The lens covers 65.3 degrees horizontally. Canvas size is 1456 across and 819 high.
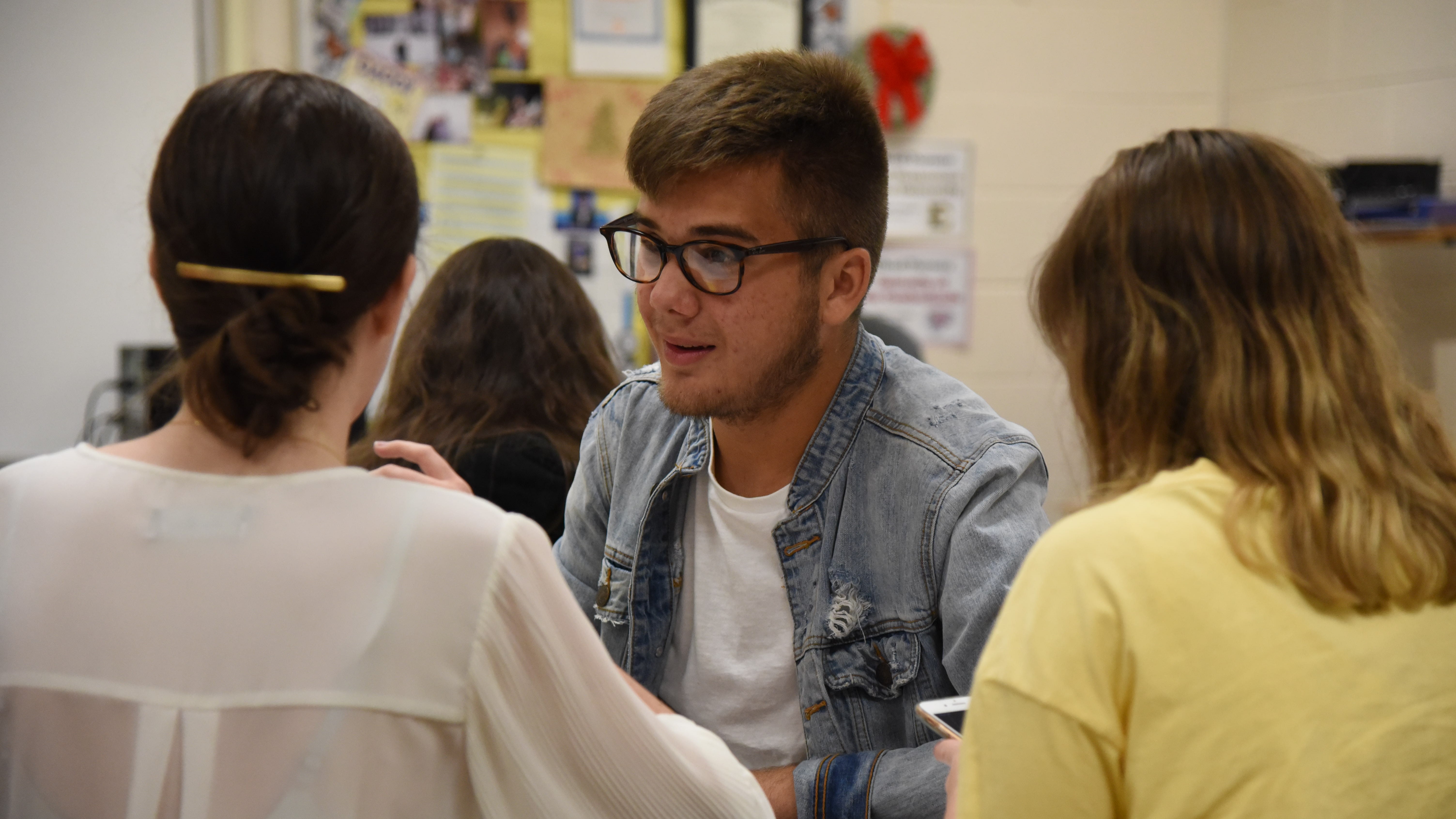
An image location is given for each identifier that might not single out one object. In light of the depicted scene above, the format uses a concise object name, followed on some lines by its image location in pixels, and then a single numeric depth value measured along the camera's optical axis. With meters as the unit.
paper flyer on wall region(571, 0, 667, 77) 3.10
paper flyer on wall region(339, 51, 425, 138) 3.05
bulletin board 3.05
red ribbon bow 3.19
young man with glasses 1.29
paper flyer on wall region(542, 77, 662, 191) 3.13
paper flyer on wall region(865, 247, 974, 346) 3.35
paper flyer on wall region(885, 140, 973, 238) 3.32
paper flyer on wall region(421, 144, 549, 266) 3.12
